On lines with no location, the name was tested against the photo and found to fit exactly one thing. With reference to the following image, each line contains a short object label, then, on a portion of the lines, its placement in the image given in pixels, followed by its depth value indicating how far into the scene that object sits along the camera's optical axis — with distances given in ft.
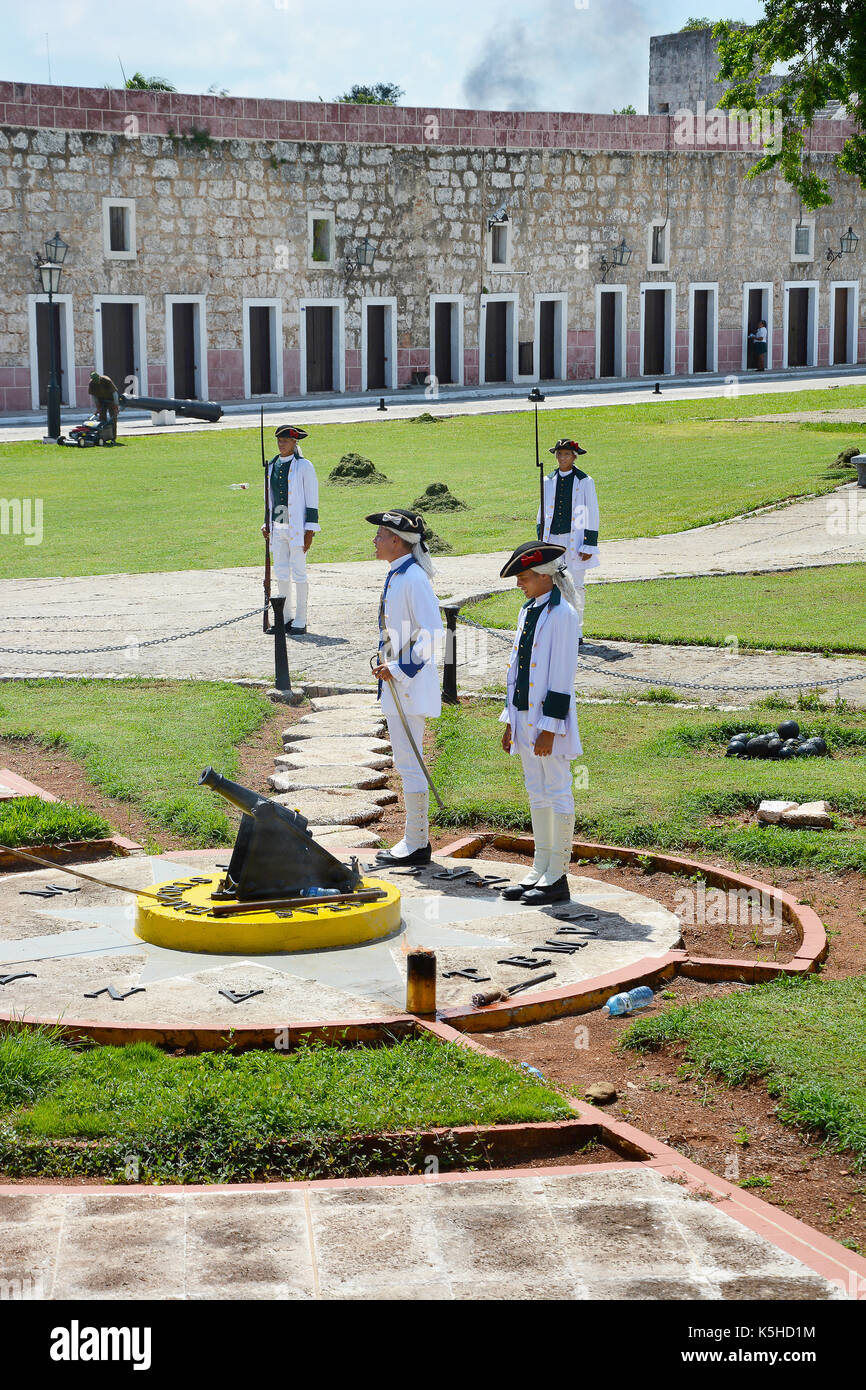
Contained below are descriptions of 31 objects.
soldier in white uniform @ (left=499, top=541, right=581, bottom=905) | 25.62
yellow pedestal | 23.26
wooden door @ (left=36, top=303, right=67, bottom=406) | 117.91
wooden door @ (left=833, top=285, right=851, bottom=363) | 164.86
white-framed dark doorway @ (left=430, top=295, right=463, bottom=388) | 139.74
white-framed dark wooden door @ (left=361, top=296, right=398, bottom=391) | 136.67
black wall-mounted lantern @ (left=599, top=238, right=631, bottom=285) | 146.20
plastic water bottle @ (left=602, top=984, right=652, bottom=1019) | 21.80
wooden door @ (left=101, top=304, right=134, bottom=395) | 122.52
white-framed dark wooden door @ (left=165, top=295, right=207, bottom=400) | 125.39
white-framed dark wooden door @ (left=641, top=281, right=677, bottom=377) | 151.23
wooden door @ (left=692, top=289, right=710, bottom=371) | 154.51
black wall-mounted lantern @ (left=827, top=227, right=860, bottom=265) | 162.09
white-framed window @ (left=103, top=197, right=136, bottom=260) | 120.37
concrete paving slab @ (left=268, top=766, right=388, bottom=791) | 32.04
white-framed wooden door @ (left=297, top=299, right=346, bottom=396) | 132.98
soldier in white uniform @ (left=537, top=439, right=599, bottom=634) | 45.78
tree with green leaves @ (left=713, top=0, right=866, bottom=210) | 79.30
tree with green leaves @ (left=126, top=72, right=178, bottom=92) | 135.85
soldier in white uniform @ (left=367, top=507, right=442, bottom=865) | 27.94
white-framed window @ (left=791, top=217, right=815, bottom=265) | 158.30
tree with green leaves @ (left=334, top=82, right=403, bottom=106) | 231.69
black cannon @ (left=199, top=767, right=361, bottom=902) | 24.00
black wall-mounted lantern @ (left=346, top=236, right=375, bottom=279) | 133.58
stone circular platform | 21.22
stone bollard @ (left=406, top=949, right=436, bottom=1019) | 20.54
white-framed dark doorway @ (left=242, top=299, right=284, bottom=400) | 129.39
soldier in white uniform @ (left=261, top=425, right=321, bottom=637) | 47.42
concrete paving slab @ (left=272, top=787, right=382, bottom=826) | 30.22
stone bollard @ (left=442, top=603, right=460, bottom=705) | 39.34
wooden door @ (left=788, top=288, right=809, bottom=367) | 161.89
